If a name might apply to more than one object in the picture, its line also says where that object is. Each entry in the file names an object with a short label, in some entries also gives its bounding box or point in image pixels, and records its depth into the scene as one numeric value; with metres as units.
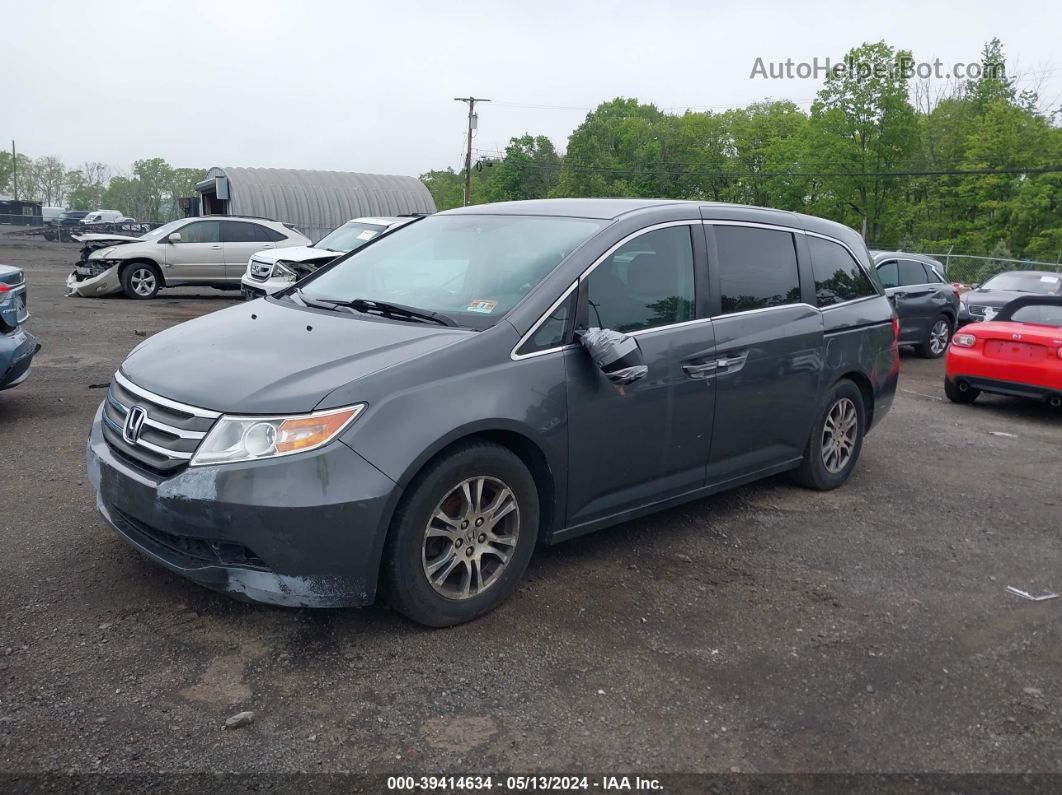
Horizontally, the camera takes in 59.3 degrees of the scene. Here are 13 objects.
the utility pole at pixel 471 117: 53.53
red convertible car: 9.52
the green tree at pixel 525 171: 83.19
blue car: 6.68
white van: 57.09
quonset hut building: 38.38
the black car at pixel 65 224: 44.38
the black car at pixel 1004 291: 15.98
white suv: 14.66
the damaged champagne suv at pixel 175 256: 17.53
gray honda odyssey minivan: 3.49
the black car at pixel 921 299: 14.31
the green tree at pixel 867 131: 55.44
